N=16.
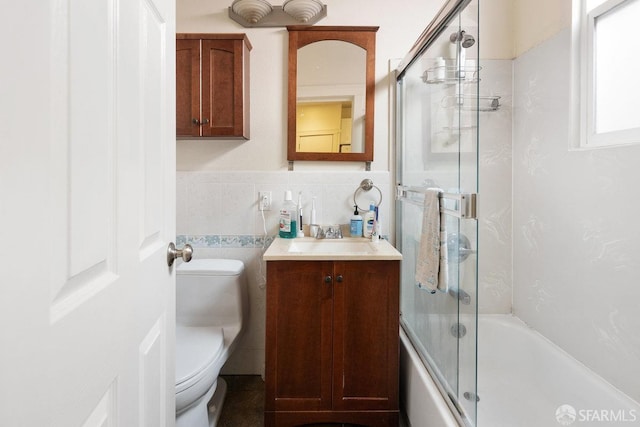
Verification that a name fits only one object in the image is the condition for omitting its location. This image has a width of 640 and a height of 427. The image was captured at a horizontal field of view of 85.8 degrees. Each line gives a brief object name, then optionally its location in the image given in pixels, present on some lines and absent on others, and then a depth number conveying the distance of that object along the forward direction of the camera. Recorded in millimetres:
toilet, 1605
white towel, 1256
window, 1363
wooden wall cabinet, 1886
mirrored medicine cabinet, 2010
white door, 345
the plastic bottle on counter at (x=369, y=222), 1955
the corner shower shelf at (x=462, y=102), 1062
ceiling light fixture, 1915
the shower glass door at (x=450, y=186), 1075
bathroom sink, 1804
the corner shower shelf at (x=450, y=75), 1109
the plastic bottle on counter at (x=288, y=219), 1958
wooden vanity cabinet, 1559
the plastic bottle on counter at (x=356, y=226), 1985
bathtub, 1308
